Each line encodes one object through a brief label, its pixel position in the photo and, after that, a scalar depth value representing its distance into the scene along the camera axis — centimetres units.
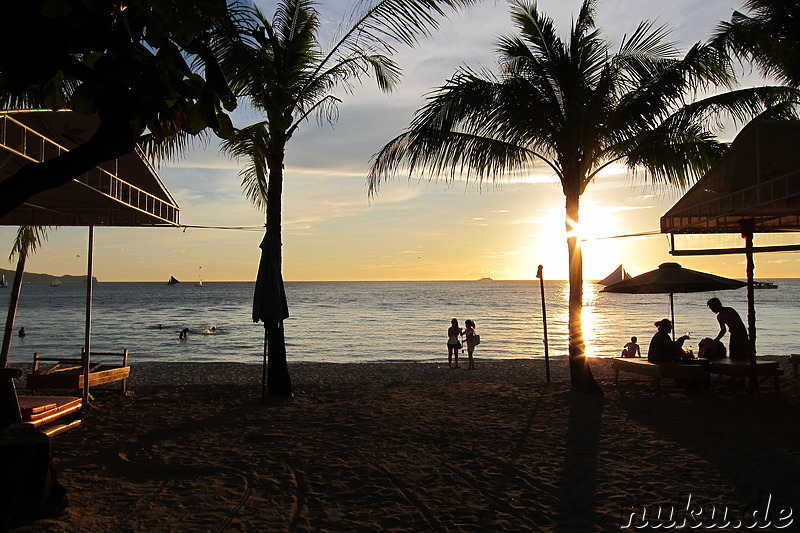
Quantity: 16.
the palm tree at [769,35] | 939
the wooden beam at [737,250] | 1027
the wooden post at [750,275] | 959
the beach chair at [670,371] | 985
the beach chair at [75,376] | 869
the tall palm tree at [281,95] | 959
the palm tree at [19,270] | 1013
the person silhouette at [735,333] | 1074
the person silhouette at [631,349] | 1617
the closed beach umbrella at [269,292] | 949
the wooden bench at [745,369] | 969
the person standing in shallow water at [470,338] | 1705
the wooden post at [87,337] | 793
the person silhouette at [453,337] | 1780
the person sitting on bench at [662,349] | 1053
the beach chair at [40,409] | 470
